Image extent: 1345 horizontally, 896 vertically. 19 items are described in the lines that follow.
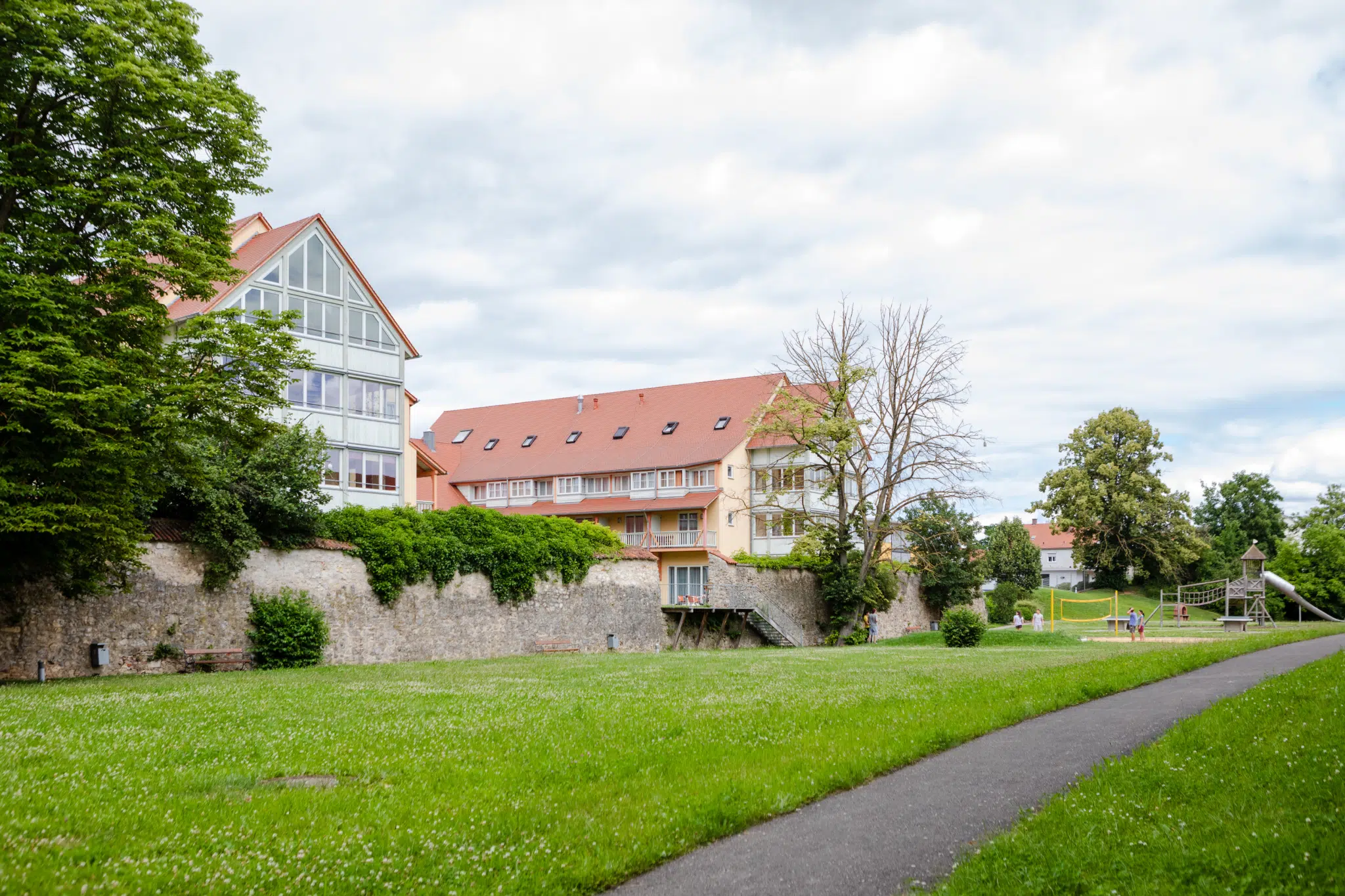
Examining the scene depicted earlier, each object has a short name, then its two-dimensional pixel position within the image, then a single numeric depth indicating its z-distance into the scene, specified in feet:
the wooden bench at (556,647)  120.78
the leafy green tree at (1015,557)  260.21
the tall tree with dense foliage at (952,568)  192.34
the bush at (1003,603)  221.87
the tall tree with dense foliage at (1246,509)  294.66
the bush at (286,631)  90.99
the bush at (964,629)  123.95
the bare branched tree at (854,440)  147.23
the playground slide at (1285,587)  177.47
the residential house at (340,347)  131.34
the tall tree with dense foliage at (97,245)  62.23
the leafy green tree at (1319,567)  219.61
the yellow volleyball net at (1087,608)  231.09
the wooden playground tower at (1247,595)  165.37
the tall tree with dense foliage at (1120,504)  242.37
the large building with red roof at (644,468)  191.52
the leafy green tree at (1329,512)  320.50
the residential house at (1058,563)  431.84
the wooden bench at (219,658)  86.33
